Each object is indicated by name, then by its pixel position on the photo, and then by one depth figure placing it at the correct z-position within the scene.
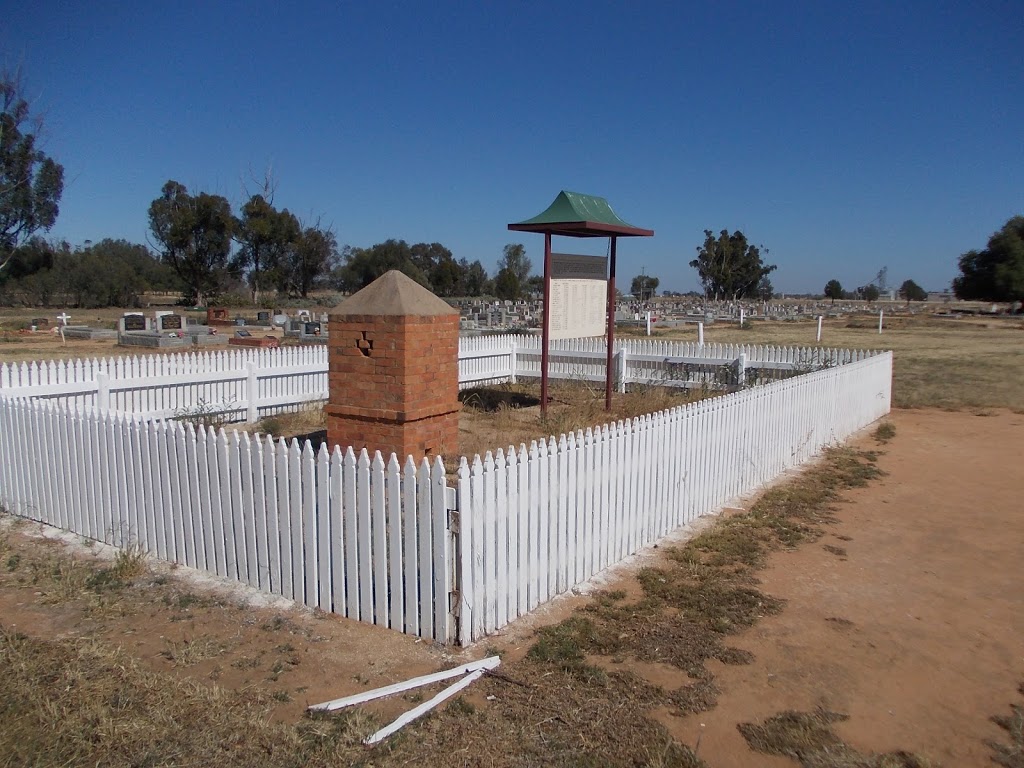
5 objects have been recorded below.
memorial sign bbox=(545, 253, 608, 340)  11.94
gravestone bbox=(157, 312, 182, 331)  28.80
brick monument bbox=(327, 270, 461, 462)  6.98
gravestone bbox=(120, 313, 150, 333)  27.48
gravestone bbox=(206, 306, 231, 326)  35.66
